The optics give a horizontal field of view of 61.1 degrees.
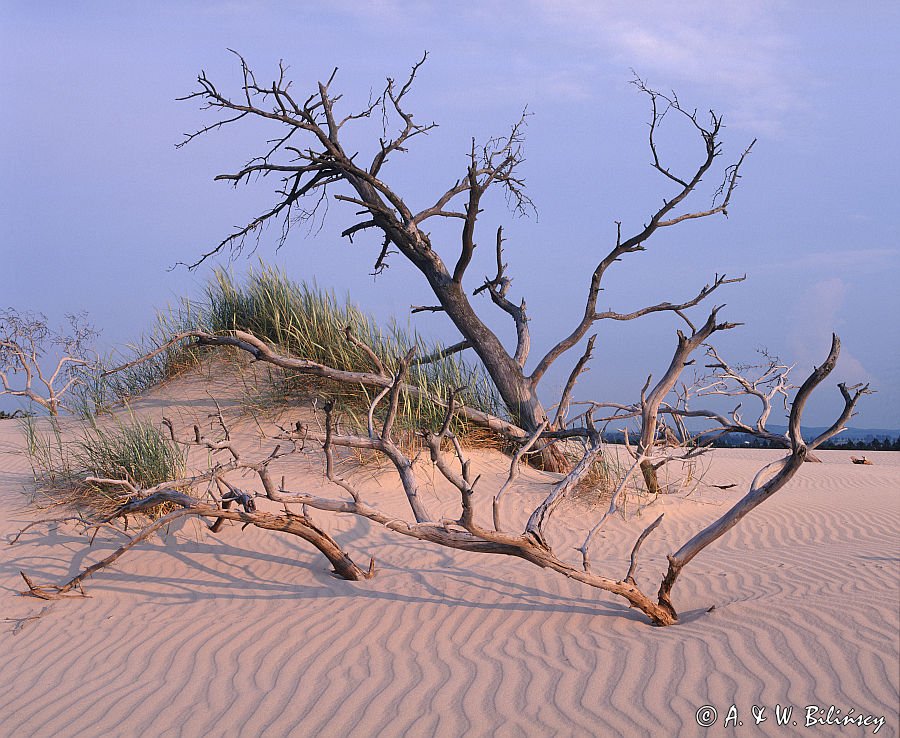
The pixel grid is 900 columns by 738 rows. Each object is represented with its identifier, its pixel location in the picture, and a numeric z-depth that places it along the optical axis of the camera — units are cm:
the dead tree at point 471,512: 460
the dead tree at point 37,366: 997
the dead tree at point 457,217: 957
